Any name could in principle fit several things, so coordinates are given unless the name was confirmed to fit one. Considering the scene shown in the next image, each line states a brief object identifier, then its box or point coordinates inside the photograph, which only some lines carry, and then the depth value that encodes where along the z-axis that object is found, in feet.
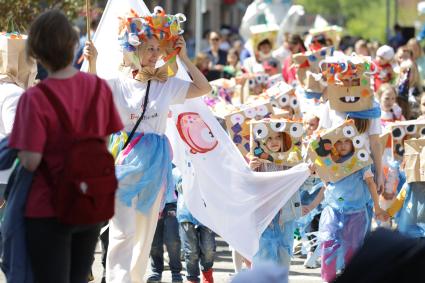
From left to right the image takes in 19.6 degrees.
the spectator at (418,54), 57.31
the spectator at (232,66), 60.06
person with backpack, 17.84
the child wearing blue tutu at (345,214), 29.22
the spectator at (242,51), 64.56
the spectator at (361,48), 59.01
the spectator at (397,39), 75.66
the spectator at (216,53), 68.18
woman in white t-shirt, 26.20
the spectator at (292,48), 53.70
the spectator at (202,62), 56.59
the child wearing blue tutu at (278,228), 28.76
